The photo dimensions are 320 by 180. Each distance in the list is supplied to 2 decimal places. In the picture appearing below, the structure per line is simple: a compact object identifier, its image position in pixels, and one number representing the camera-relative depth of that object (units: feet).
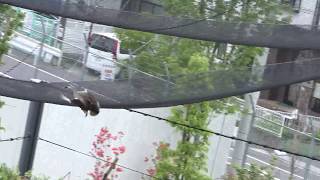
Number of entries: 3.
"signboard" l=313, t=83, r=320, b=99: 104.48
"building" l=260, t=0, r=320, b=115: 103.58
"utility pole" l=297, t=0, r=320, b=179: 15.43
